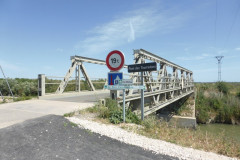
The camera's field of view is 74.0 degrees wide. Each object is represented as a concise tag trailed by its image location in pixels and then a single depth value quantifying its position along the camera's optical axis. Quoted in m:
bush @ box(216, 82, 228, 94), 32.81
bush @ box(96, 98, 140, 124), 4.77
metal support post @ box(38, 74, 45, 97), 9.03
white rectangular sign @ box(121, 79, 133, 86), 4.66
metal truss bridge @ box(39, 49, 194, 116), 7.73
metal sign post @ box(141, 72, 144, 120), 5.38
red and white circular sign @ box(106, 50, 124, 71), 4.88
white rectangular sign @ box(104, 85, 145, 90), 4.73
